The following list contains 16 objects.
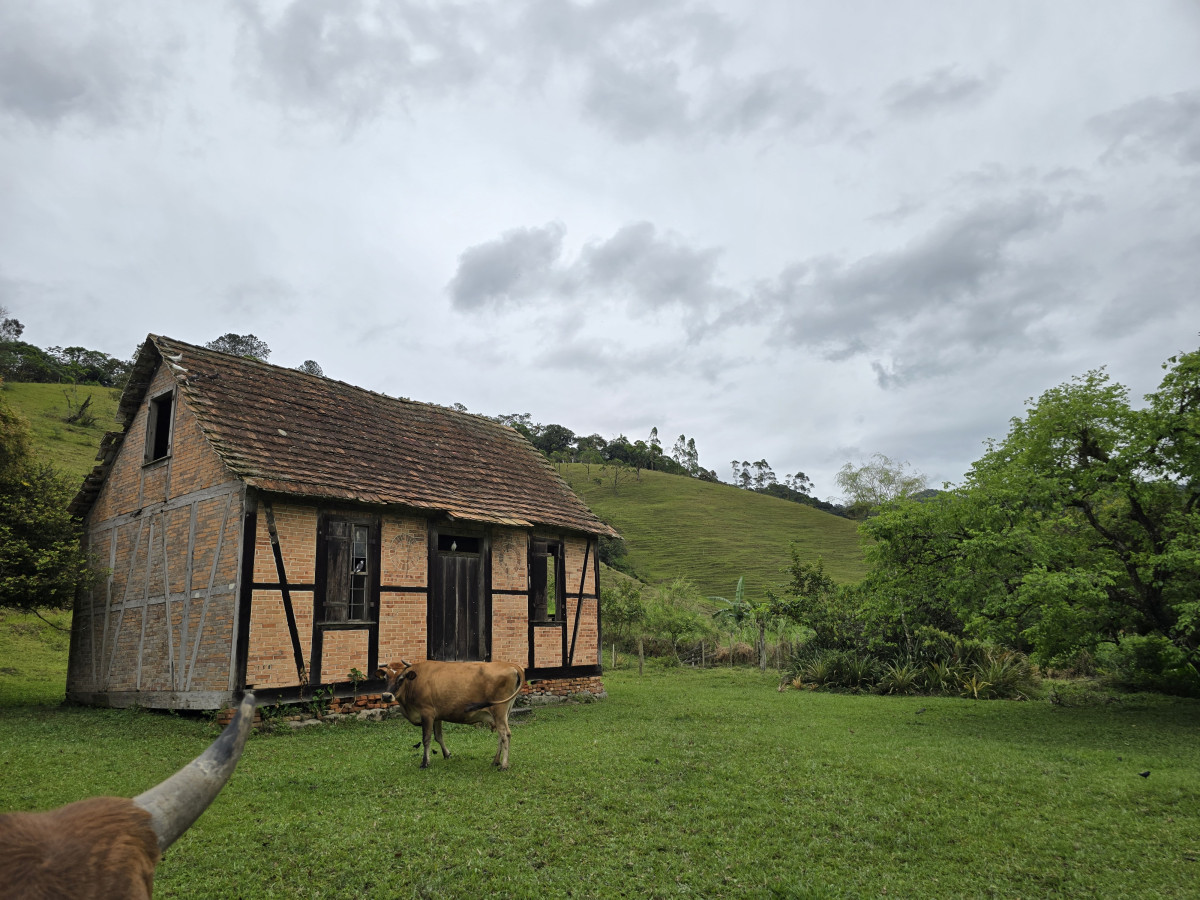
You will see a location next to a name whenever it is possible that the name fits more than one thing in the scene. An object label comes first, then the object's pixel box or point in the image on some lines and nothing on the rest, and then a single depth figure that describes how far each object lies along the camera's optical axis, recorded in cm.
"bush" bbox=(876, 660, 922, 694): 1845
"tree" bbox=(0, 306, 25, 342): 7019
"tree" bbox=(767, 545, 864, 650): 2120
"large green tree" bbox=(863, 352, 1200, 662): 1258
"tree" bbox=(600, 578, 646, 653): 2798
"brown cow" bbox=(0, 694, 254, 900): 177
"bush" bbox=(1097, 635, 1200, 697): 1365
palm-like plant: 2920
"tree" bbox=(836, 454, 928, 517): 6669
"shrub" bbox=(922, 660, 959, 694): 1814
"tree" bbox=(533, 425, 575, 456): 9719
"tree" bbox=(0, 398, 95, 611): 1395
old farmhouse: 1252
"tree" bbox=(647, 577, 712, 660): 2786
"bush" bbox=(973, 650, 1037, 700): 1744
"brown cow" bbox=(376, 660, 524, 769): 923
